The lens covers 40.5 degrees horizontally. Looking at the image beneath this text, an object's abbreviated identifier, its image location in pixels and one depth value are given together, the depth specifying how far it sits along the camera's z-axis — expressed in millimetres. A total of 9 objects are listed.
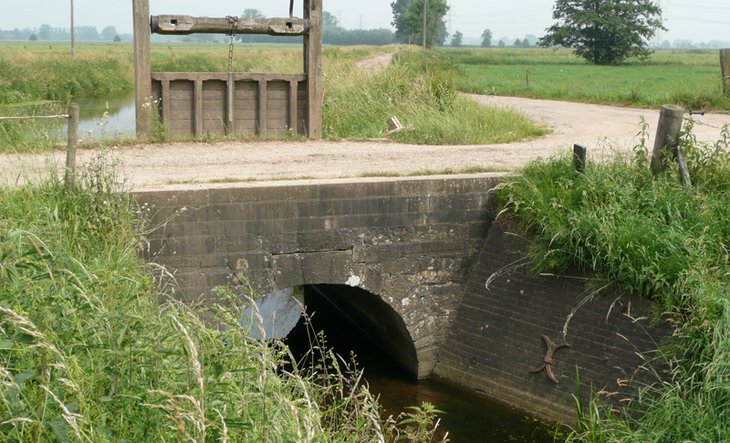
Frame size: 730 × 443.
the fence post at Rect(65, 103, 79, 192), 8898
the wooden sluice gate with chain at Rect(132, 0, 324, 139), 14133
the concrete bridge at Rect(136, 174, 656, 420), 9414
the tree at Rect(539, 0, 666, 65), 64125
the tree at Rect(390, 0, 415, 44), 115688
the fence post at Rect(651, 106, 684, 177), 10430
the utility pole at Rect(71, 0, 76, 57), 52159
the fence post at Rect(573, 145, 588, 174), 10578
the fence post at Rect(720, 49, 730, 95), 18516
